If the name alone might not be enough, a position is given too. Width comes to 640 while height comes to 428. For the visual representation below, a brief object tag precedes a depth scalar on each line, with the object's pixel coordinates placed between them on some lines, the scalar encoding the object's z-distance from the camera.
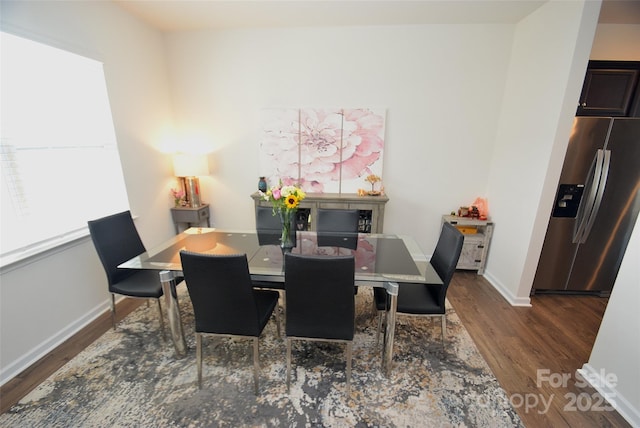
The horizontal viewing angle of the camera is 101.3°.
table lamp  3.23
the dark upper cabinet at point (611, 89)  2.50
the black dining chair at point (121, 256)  1.95
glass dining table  1.69
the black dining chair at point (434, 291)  1.76
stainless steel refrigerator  2.30
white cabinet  3.08
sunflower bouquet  1.83
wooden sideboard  3.11
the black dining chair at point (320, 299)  1.38
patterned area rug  1.50
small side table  3.39
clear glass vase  1.98
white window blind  1.81
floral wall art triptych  3.21
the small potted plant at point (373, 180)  3.25
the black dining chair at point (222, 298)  1.42
